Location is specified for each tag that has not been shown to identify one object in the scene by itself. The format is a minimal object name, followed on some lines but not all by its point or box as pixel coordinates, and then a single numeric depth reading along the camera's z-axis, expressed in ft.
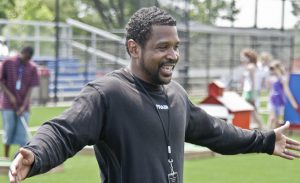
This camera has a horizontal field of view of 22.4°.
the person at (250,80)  55.16
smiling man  12.46
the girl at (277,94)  53.42
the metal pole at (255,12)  91.80
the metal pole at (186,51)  74.49
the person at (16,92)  36.27
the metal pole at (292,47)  98.87
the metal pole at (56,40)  77.10
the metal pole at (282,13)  91.55
